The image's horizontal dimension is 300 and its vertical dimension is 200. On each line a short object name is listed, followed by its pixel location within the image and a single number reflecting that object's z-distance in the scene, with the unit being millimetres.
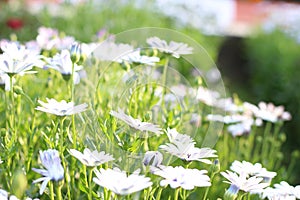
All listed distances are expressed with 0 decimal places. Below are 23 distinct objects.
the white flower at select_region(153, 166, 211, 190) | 787
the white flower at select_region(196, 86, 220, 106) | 1287
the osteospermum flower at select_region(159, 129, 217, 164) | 834
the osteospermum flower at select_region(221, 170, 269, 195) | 820
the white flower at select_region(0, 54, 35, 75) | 867
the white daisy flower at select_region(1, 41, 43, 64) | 900
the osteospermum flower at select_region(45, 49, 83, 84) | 935
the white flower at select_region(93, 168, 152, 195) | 736
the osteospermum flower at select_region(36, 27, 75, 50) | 1168
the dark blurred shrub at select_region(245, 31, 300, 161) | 3748
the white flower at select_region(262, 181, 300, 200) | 844
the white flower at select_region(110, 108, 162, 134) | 834
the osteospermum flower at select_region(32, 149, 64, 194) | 782
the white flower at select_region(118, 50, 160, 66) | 971
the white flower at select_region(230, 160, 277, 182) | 866
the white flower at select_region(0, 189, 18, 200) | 753
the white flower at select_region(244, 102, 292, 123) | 1237
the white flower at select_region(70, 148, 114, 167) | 799
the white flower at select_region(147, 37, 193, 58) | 1019
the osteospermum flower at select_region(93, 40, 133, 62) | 1044
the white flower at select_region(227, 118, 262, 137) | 1202
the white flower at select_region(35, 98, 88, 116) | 839
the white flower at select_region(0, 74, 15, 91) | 963
